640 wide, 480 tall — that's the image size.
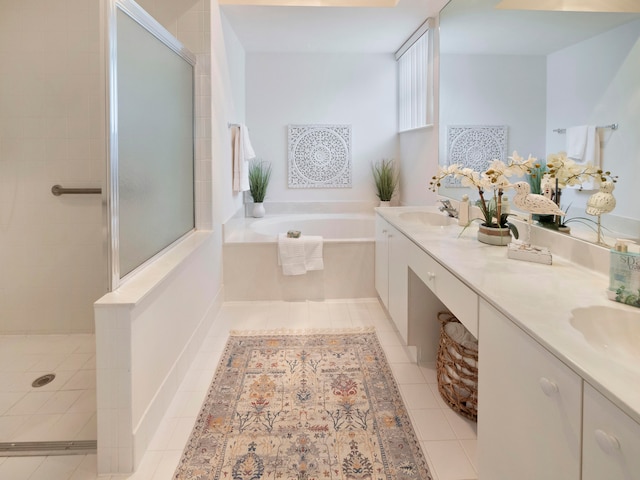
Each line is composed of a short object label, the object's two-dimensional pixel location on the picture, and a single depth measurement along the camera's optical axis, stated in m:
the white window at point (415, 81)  3.82
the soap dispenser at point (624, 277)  1.33
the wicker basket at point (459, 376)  2.05
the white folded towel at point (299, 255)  3.77
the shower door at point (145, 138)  1.89
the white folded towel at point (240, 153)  4.21
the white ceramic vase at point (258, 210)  4.97
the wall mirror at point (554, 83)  1.58
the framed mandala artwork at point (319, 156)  5.09
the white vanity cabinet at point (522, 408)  0.99
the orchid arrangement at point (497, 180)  2.11
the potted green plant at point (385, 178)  5.07
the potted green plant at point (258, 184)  4.98
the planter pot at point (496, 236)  2.18
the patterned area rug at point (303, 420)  1.77
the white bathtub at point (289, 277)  3.83
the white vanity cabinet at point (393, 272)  2.71
